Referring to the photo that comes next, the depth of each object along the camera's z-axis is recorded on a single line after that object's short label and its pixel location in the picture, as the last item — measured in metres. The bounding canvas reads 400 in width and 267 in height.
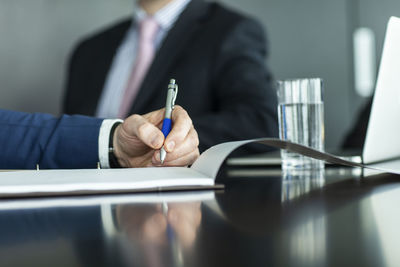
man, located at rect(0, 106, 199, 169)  1.25
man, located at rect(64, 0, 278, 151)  1.88
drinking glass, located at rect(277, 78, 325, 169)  1.25
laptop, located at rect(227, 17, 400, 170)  1.14
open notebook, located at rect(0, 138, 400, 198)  0.99
